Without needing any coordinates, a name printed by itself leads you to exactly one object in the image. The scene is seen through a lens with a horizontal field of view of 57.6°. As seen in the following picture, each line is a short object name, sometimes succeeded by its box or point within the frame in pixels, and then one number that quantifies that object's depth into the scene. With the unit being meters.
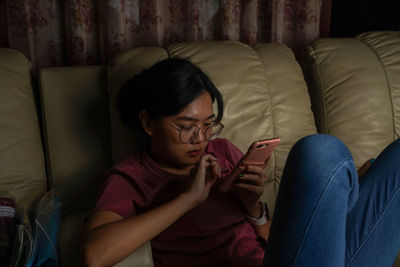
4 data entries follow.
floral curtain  1.55
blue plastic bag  0.95
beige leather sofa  1.29
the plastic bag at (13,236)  0.94
